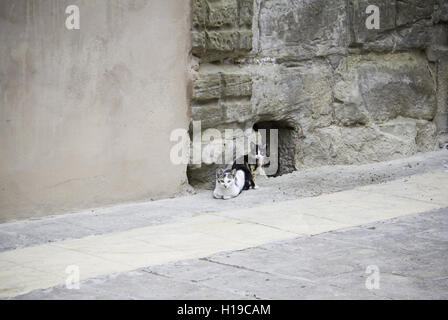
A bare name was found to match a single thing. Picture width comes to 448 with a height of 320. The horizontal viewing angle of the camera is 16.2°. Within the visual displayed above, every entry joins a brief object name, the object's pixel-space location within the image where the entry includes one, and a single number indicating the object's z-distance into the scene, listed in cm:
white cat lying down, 1474
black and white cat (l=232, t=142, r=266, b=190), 1581
